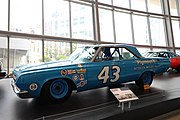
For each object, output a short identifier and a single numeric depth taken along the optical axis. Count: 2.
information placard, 1.89
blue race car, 1.94
